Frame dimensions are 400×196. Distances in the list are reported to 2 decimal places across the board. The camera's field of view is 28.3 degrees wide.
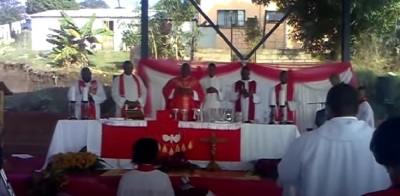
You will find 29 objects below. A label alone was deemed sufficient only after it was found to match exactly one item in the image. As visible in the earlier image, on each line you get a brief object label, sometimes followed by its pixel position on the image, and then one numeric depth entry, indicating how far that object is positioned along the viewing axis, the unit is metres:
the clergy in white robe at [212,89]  12.12
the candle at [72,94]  11.69
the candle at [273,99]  12.24
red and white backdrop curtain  12.77
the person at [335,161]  3.61
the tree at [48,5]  17.30
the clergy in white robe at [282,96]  12.19
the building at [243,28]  16.33
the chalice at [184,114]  9.62
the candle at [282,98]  12.23
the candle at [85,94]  11.73
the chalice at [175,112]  9.55
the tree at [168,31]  16.25
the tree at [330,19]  16.20
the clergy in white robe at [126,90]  12.15
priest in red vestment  11.16
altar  9.21
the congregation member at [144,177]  5.11
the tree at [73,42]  16.80
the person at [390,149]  2.65
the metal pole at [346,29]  13.69
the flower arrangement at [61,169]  7.52
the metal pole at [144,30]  13.62
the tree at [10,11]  17.05
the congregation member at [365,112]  10.17
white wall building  16.75
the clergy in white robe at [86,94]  11.72
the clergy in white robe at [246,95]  12.38
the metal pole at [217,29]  13.98
